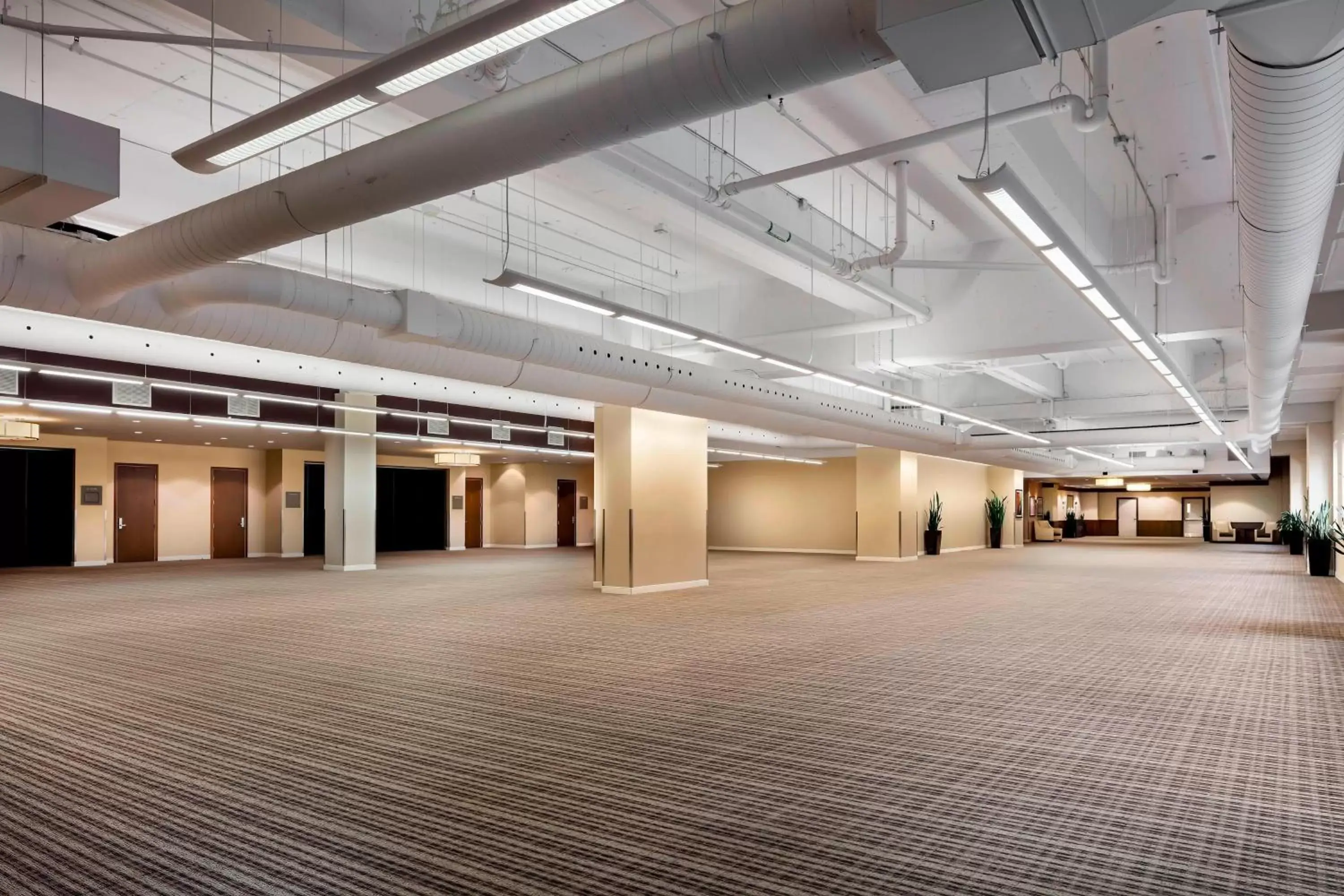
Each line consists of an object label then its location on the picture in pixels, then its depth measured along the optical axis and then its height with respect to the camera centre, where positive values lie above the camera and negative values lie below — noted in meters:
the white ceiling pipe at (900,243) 7.86 +2.08
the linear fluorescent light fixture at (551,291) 6.80 +1.45
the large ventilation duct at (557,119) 3.16 +1.47
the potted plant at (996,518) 30.59 -1.48
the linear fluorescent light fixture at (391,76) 3.27 +1.66
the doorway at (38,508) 20.05 -0.68
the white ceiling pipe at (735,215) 6.42 +2.16
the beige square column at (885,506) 22.44 -0.77
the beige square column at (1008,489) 31.73 -0.52
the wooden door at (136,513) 21.42 -0.85
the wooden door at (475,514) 29.44 -1.24
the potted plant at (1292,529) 22.50 -1.51
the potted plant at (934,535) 25.16 -1.68
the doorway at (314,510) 25.16 -0.92
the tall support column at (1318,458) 21.05 +0.38
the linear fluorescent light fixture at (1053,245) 4.63 +1.41
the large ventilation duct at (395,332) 6.18 +1.31
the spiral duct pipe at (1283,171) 3.38 +1.40
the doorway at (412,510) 27.09 -1.02
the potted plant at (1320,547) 17.03 -1.38
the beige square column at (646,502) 13.55 -0.40
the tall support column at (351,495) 18.08 -0.37
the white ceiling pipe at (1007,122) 5.30 +2.18
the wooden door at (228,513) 23.30 -0.93
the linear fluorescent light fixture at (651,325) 7.91 +1.36
